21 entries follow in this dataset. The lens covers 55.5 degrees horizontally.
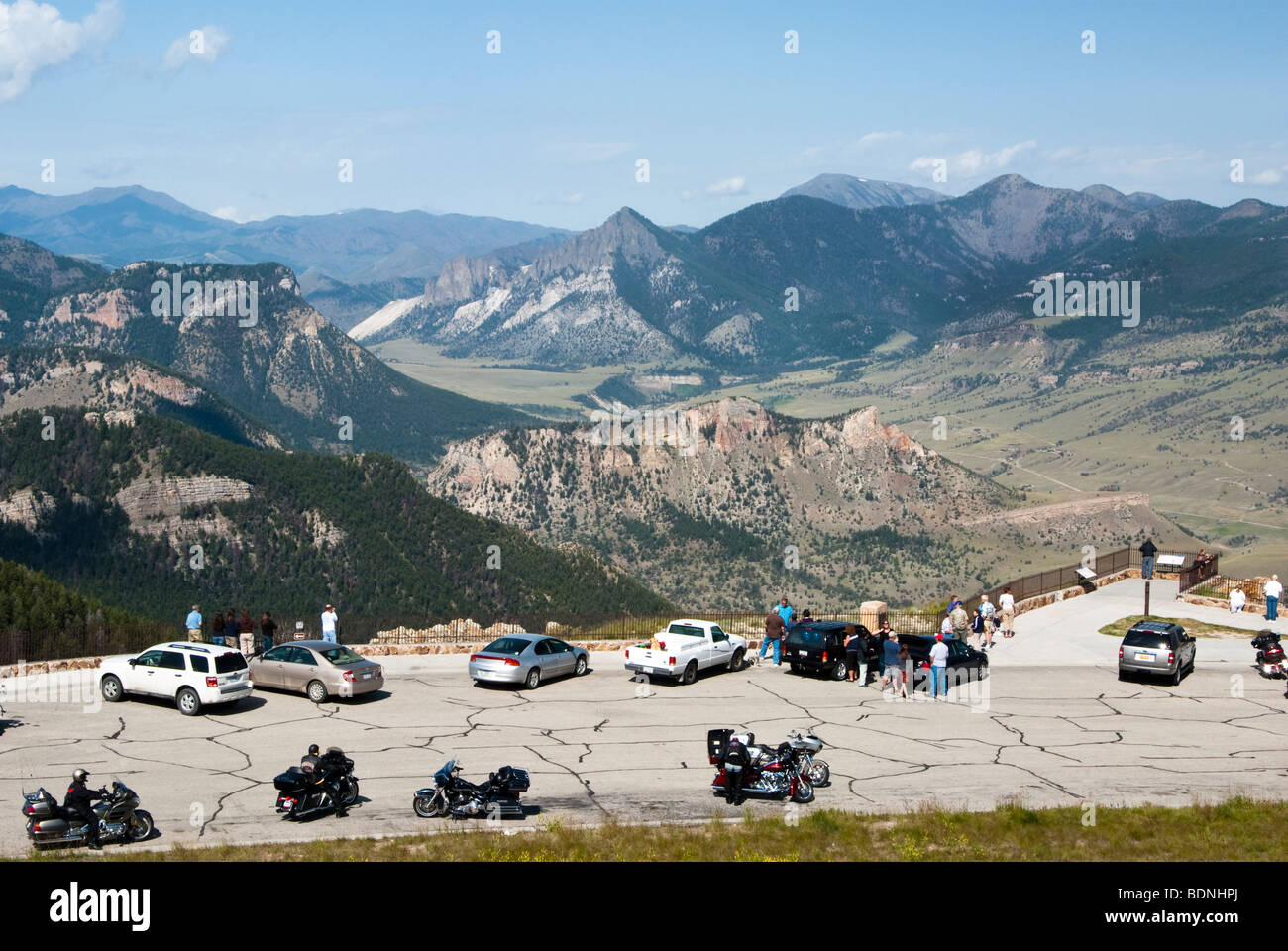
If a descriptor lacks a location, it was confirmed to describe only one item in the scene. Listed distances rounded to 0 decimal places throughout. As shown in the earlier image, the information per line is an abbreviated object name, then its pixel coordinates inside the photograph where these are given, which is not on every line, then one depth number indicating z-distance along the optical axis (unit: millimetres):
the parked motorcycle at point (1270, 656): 35938
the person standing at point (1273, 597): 44656
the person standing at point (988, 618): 41062
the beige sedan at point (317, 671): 30719
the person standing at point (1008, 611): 43000
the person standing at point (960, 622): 40781
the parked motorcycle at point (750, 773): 22688
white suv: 29047
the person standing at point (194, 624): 34844
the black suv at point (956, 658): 34844
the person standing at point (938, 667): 33188
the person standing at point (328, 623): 35688
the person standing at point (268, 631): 34875
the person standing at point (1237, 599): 46188
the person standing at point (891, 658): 33188
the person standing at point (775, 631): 38188
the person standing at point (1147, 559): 44250
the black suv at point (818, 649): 35062
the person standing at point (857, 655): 35188
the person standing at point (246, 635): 35219
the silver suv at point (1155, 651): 34594
